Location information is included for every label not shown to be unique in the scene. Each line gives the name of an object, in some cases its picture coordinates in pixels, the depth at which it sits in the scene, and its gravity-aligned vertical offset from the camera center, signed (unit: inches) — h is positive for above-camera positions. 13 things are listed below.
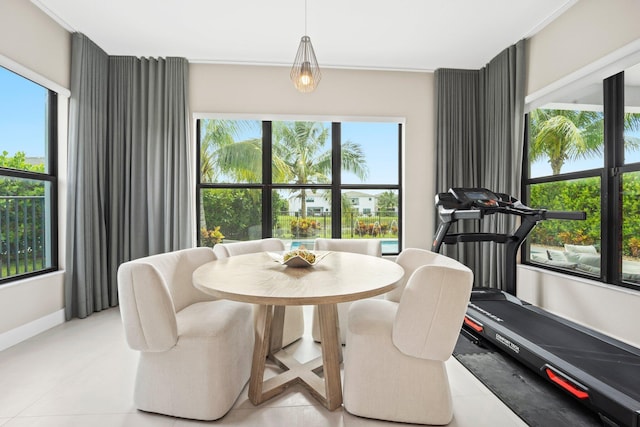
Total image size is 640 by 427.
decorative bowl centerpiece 72.1 -11.0
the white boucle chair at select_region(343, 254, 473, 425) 54.3 -26.4
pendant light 83.4 +37.8
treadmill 57.4 -32.1
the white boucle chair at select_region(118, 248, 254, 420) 57.7 -27.6
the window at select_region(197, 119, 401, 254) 147.3 +14.9
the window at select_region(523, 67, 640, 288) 89.4 +10.8
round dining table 51.1 -13.2
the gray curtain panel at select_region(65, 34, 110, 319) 115.3 +10.1
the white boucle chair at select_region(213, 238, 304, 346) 92.4 -30.4
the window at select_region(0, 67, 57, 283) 99.0 +11.3
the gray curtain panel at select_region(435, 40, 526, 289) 132.6 +31.7
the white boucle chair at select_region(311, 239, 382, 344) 104.1 -11.8
